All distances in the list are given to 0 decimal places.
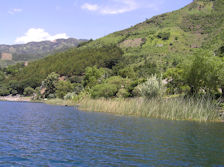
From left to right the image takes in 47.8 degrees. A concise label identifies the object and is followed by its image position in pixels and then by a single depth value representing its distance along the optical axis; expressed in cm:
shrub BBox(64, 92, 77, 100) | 8389
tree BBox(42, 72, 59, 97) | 11356
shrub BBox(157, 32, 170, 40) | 14512
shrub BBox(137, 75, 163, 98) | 3781
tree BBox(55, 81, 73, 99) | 10038
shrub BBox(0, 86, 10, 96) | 12964
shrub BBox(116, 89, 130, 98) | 6001
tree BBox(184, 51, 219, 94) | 3631
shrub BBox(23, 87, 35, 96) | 12412
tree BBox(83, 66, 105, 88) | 9821
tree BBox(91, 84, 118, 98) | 6397
